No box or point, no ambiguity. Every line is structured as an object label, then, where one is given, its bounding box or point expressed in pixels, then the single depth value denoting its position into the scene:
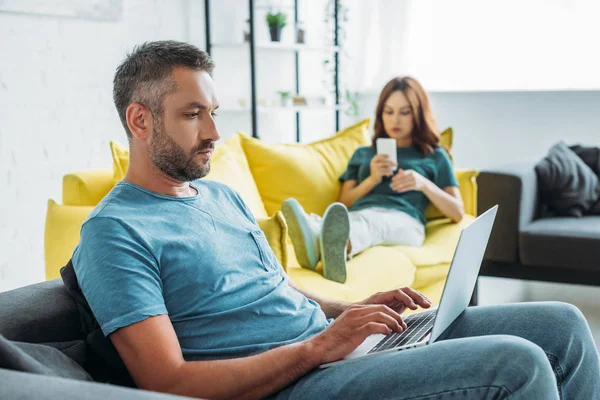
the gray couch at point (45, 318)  1.30
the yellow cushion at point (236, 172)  2.58
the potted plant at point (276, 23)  4.27
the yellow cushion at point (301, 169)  2.98
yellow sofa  2.27
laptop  1.30
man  1.20
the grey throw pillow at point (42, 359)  1.06
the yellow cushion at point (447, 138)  3.44
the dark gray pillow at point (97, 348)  1.34
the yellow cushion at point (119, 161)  2.31
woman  2.91
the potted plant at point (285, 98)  4.30
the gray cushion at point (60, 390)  0.91
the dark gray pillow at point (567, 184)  3.65
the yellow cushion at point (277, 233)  2.09
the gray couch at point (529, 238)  3.32
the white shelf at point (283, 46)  4.04
